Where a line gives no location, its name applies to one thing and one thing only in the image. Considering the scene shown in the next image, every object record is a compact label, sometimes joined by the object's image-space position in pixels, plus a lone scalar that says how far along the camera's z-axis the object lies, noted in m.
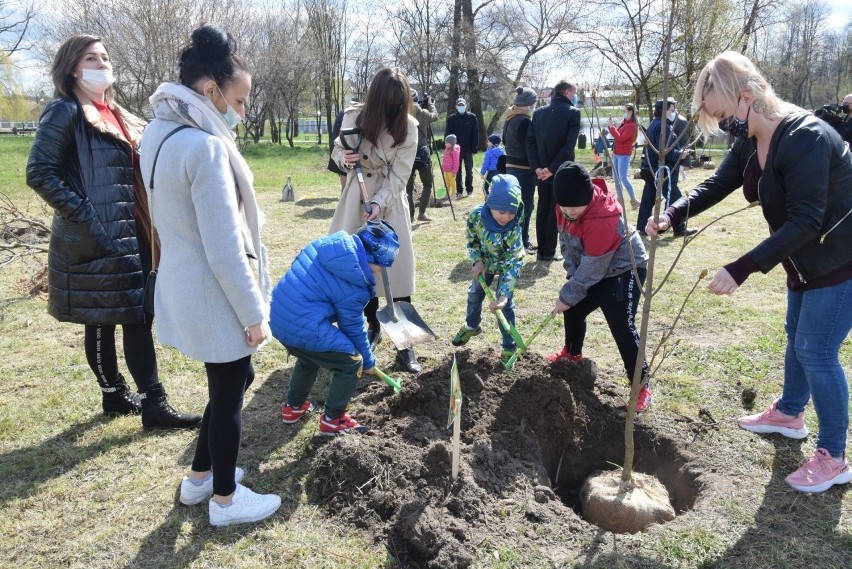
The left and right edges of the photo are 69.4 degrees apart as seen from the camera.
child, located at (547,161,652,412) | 3.18
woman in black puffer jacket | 3.03
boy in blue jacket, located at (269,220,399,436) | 2.85
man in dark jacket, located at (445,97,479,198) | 11.20
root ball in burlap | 2.70
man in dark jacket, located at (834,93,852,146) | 7.78
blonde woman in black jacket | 2.30
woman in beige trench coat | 3.59
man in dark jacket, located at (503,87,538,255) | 6.86
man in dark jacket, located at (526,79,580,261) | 6.25
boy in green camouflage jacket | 3.66
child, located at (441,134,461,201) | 10.89
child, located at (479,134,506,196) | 9.80
